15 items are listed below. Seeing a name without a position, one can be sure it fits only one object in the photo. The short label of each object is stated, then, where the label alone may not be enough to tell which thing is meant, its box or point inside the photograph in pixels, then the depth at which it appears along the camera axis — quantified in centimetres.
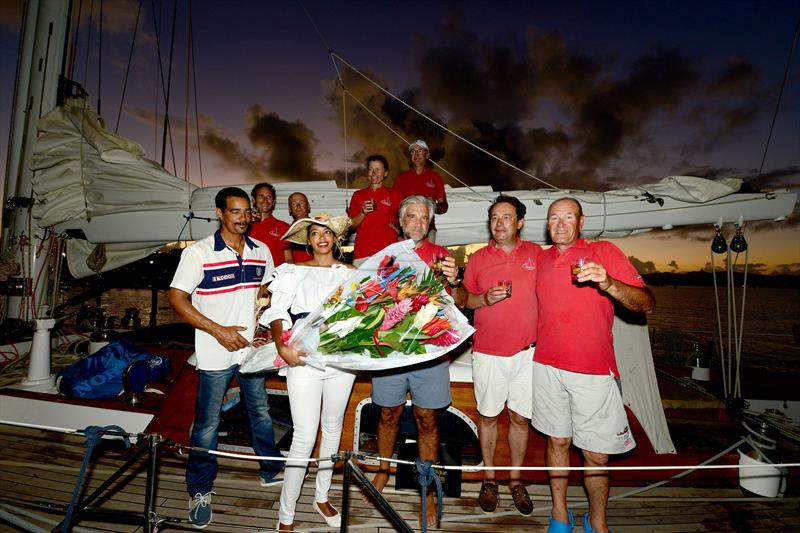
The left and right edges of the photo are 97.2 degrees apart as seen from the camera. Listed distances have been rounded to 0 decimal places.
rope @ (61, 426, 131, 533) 178
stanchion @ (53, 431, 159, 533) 183
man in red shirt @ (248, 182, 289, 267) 396
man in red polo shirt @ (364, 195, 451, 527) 258
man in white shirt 242
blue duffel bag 369
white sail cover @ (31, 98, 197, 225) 429
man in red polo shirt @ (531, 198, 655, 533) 231
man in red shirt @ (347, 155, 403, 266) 373
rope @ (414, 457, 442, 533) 177
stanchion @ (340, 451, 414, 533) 159
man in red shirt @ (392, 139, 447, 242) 405
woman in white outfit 225
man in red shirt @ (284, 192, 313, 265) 404
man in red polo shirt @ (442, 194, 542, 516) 265
